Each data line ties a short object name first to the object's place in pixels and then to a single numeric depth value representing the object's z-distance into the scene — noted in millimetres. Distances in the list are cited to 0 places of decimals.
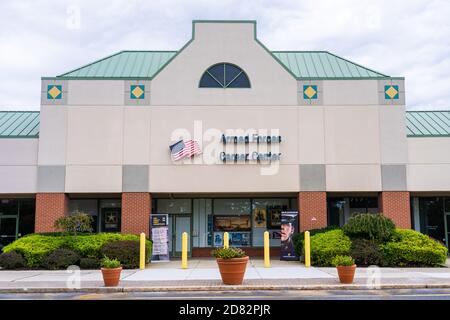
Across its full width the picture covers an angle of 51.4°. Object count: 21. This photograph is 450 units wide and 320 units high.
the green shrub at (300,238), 21014
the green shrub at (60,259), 19156
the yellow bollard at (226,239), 19266
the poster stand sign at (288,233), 22098
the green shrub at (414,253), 19156
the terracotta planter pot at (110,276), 13734
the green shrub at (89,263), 19578
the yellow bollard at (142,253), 19219
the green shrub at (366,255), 19234
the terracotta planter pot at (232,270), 13941
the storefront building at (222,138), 23297
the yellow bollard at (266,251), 19203
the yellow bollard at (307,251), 19380
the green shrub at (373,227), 19906
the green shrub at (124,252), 19438
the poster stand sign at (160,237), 22078
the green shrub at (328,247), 19359
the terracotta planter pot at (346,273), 13930
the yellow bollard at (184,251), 18970
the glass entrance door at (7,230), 25625
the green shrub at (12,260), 19031
